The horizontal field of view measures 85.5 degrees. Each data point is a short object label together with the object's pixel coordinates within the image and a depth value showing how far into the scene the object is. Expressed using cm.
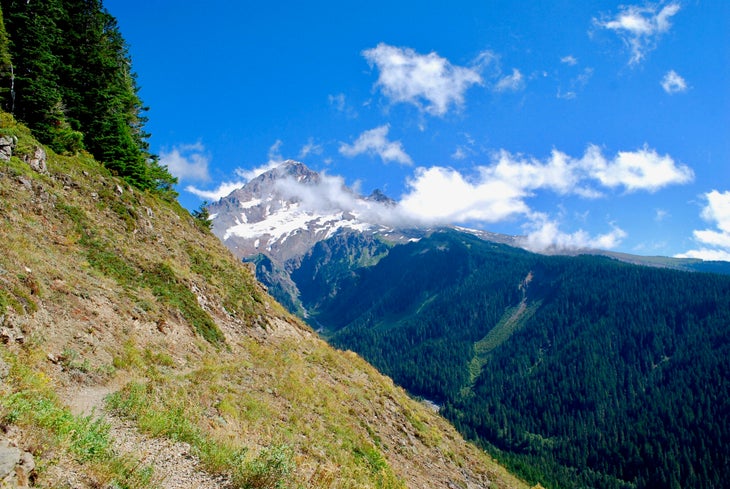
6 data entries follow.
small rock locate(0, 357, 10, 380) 836
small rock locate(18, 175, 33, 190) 1962
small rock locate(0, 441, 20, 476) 512
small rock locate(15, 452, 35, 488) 529
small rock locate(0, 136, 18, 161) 2005
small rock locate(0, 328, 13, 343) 1002
